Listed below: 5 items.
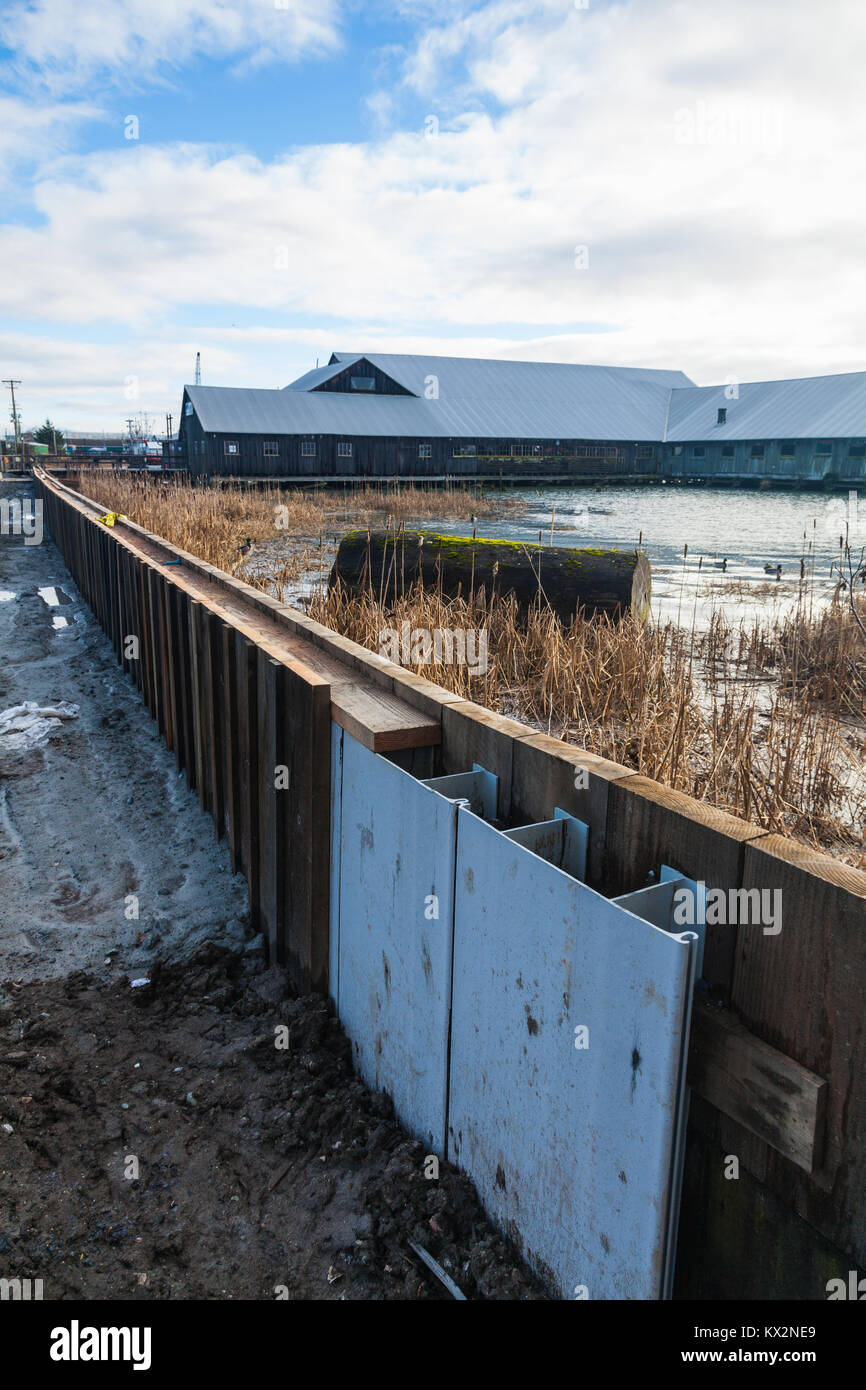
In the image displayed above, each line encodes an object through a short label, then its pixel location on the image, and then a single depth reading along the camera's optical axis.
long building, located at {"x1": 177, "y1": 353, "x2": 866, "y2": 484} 43.88
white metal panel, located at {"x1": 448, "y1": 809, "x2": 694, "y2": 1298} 1.96
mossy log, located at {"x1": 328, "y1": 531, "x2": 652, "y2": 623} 7.36
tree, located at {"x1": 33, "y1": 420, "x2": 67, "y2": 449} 74.19
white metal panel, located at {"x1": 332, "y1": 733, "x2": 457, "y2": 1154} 2.78
